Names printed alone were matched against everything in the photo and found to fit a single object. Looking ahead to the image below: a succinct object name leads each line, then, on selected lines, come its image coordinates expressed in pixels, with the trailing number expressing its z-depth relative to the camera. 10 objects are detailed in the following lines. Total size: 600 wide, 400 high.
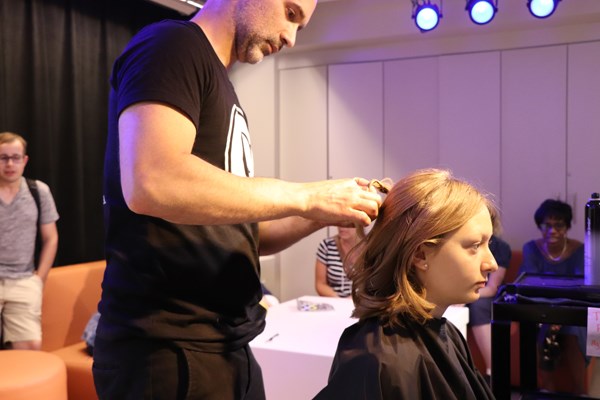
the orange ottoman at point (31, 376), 2.76
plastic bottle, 1.65
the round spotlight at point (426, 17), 4.39
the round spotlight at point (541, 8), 4.18
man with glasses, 3.38
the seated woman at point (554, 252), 3.71
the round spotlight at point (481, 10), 4.24
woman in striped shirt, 3.93
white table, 2.23
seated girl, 1.29
